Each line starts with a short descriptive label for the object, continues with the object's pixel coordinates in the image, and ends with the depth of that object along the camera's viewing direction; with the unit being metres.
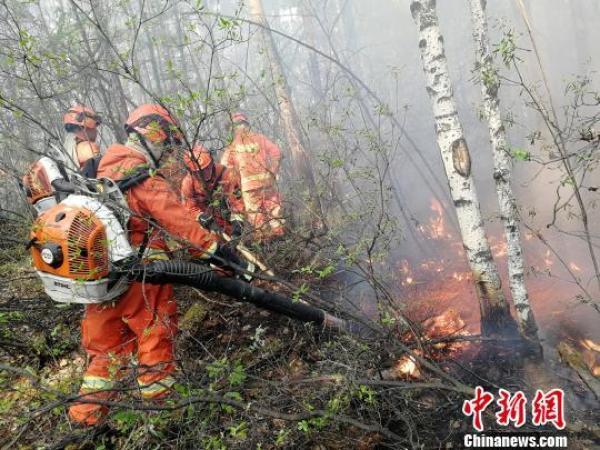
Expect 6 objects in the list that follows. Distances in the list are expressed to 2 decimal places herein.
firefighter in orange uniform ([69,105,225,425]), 3.18
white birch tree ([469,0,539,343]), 4.30
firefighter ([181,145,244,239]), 4.39
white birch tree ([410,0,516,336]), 4.46
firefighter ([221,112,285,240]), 5.52
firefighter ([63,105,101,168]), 5.00
